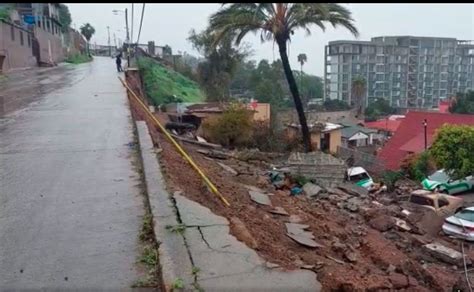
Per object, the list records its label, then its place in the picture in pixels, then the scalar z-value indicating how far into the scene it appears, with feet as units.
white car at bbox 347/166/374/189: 54.19
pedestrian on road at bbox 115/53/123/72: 102.47
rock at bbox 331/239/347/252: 16.43
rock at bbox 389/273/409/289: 13.07
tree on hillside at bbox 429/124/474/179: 61.72
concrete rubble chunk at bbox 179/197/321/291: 11.39
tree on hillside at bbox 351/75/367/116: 187.93
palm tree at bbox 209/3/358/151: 50.88
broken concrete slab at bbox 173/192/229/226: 15.55
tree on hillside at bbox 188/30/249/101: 112.57
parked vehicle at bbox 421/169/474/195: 60.05
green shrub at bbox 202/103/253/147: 55.62
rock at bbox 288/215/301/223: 19.51
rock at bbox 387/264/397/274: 15.84
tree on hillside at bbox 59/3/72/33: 204.88
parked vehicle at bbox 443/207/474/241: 36.81
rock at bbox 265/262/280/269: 12.40
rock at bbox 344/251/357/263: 15.78
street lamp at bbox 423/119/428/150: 92.91
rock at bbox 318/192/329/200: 35.16
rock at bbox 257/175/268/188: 28.67
